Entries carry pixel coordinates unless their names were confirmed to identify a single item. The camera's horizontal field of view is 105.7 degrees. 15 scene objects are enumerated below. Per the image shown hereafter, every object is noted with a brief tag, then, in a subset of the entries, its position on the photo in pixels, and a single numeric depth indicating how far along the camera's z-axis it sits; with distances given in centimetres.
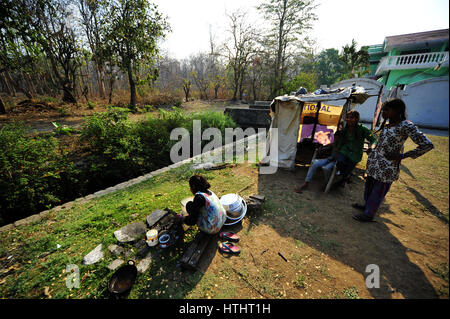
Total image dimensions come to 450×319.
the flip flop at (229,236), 276
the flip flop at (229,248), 255
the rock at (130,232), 272
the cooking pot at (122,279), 201
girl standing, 236
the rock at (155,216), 299
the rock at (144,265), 229
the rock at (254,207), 339
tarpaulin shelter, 440
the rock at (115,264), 229
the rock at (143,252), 249
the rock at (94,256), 239
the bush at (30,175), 356
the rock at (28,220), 318
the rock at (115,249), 250
